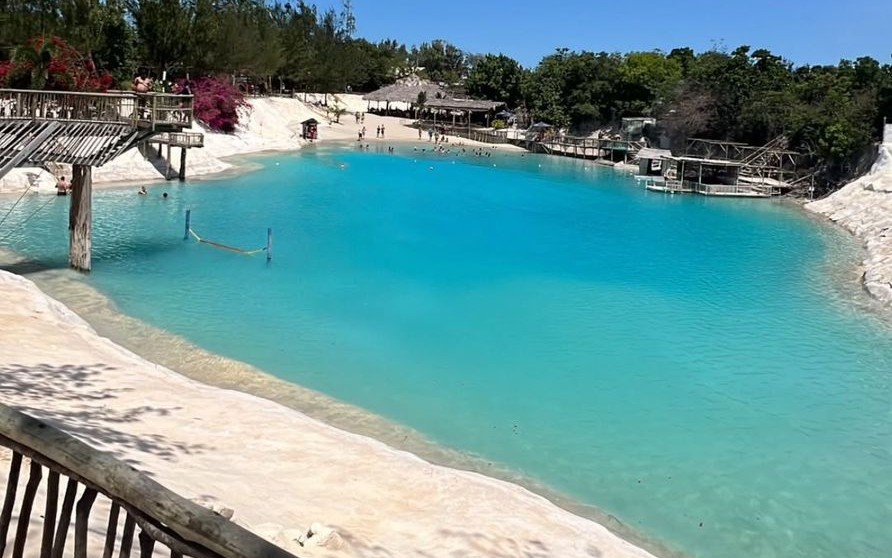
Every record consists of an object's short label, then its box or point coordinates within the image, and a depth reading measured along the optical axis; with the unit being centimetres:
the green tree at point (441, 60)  15438
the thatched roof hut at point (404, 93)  10031
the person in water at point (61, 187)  3308
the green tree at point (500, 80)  9681
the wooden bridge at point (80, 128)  1952
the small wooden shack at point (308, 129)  7600
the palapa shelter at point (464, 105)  9194
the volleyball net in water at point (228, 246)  2632
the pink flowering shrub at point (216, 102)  5872
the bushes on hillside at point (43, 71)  3809
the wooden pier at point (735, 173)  5359
